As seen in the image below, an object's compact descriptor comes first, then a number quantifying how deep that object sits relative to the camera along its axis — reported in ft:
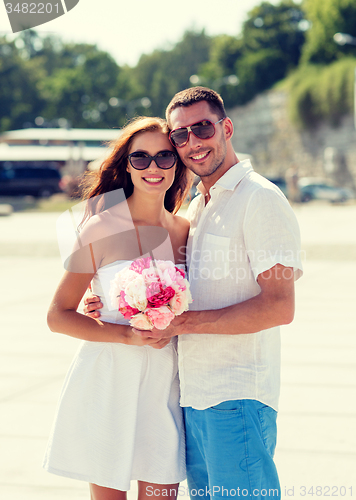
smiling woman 7.91
